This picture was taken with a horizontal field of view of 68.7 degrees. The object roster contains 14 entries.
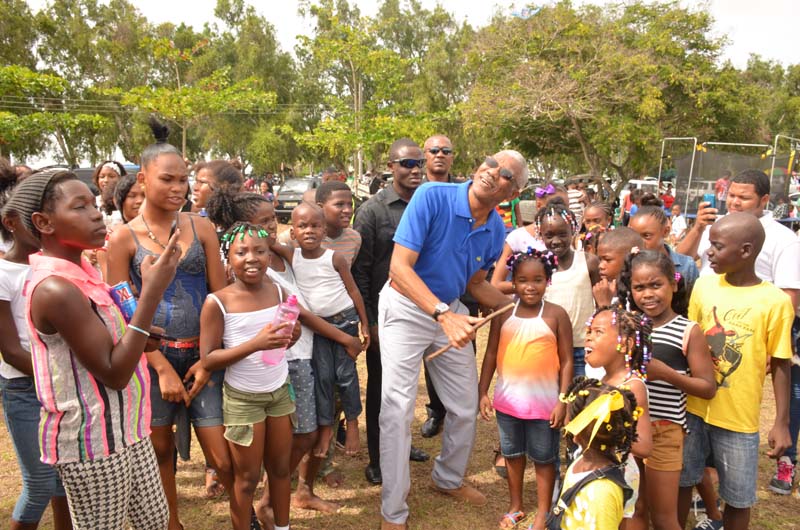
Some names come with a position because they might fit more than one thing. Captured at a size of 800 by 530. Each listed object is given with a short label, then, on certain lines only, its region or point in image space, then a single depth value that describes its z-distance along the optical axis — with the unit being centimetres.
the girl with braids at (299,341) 348
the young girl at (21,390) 267
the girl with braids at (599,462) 237
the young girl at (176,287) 288
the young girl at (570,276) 392
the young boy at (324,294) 368
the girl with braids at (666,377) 285
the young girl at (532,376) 346
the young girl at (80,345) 201
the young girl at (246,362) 292
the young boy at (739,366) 298
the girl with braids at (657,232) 388
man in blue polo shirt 334
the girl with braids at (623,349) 265
